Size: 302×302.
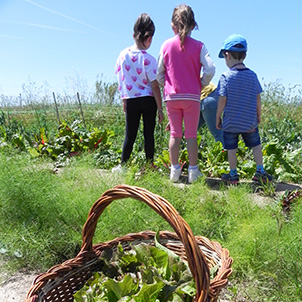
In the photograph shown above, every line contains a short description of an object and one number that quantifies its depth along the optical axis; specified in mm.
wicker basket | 1406
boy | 3980
